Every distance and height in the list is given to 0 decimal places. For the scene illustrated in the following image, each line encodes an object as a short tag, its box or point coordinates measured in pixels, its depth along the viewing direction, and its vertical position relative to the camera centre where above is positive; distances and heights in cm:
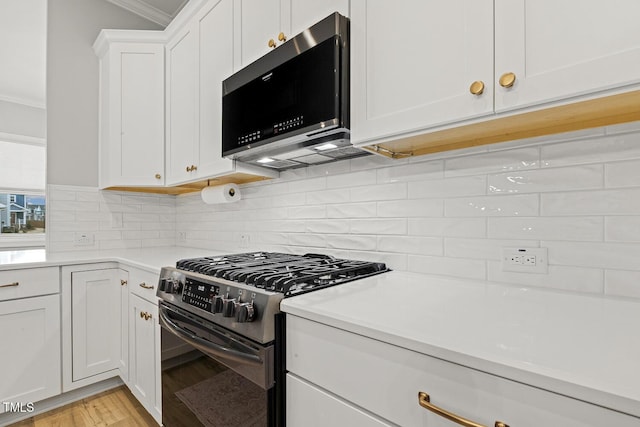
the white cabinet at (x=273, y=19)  125 +88
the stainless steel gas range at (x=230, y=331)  93 -43
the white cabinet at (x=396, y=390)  50 -36
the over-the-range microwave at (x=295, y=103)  115 +48
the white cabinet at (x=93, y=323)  200 -76
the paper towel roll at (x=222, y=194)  200 +13
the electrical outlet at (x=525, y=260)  100 -16
